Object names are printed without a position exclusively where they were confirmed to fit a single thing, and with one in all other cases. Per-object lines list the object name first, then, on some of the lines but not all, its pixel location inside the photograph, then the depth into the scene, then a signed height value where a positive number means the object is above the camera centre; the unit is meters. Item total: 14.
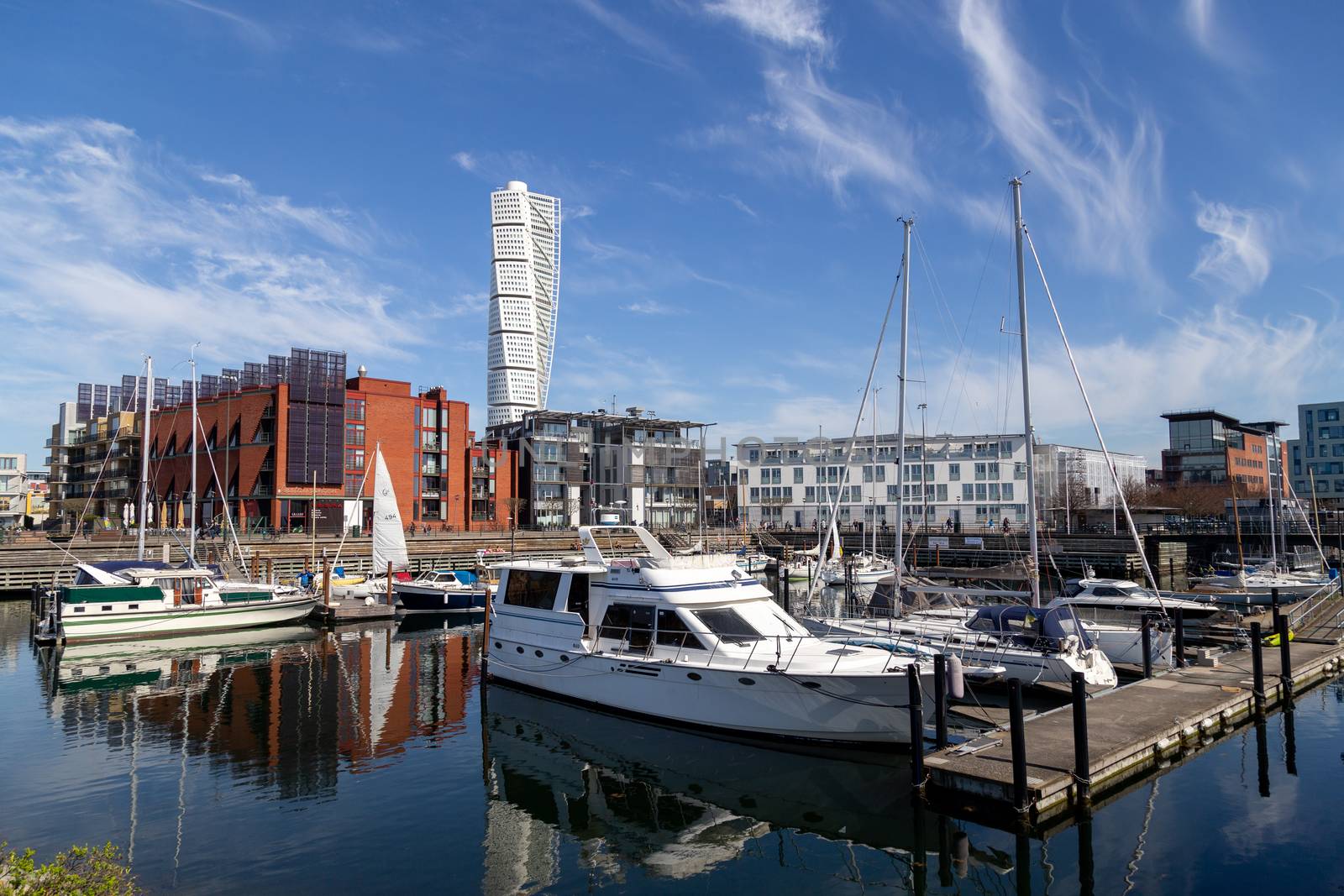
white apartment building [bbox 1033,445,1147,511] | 113.75 +4.59
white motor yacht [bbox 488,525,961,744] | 17.95 -3.52
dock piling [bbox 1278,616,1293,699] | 22.53 -4.20
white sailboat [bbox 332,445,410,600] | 46.38 -1.60
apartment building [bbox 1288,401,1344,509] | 122.62 +7.97
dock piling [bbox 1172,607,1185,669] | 25.61 -4.25
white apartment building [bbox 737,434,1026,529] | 91.81 +2.75
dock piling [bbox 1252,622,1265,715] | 21.52 -4.26
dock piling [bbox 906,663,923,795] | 15.17 -4.07
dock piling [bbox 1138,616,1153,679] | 23.47 -3.98
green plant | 7.05 -3.25
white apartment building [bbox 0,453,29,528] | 125.95 +3.72
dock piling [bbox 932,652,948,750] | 16.53 -3.80
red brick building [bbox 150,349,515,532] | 72.38 +5.08
